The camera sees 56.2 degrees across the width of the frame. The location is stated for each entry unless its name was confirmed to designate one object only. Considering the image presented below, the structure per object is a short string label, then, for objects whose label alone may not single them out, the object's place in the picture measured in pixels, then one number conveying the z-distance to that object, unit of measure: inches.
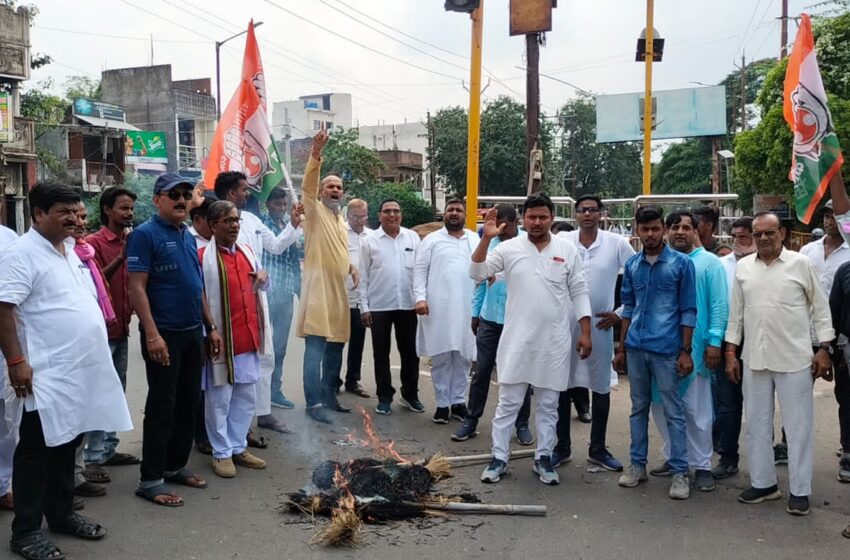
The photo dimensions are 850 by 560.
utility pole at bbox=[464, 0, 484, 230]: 325.4
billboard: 1440.7
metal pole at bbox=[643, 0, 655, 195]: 656.4
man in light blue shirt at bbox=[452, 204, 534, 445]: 255.4
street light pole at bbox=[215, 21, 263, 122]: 1048.8
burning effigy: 173.0
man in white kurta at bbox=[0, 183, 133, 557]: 156.5
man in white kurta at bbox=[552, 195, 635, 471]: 231.1
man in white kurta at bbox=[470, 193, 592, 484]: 216.4
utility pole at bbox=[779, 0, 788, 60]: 1286.9
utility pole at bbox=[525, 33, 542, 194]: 488.1
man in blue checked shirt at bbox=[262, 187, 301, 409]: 295.0
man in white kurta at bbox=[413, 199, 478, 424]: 285.4
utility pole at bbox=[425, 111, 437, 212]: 1674.5
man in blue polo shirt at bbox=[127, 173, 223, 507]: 187.8
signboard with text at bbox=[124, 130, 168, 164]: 1524.4
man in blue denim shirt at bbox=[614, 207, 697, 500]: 208.2
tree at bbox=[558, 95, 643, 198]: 2033.7
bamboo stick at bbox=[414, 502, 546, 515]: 189.8
